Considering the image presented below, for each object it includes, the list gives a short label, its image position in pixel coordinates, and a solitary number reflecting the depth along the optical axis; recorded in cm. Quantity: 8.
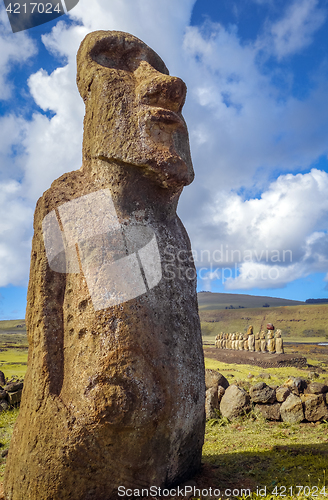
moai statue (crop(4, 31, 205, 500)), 331
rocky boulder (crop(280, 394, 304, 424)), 745
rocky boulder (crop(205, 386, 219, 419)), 795
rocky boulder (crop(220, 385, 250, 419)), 787
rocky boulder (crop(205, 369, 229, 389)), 903
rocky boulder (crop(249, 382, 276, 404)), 788
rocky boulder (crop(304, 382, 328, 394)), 797
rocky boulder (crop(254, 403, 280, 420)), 772
